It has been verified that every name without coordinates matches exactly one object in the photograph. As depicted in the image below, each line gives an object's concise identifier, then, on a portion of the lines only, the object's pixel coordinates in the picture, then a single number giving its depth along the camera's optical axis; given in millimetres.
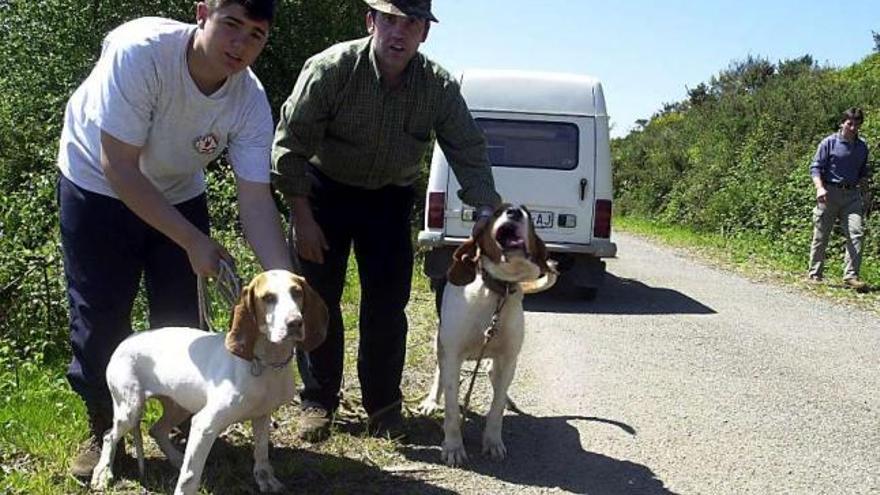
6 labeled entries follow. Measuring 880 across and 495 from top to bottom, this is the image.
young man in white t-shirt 3031
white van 9406
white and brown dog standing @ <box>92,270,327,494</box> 2951
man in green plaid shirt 3941
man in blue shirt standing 10602
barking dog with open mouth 3842
